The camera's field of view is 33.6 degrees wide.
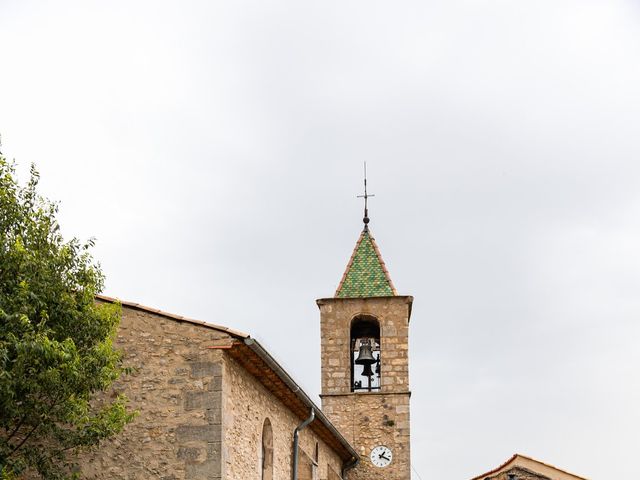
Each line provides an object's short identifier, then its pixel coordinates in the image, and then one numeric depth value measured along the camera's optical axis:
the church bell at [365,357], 29.00
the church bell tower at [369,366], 27.56
